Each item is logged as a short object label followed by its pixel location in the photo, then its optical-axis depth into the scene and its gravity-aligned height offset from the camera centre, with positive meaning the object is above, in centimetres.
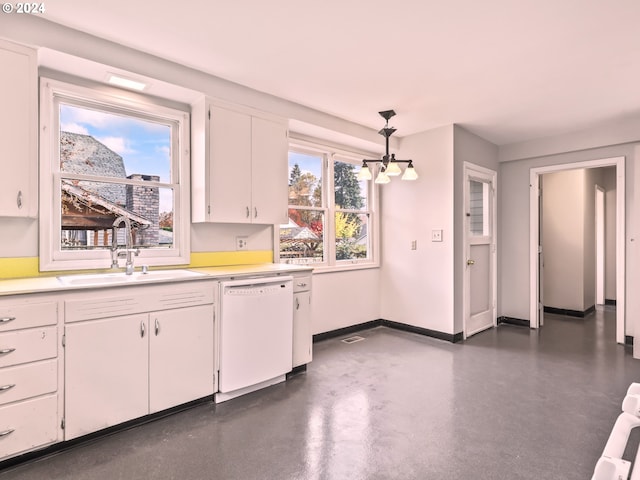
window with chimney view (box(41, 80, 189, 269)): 259 +48
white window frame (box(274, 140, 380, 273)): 423 +44
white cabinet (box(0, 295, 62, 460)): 189 -73
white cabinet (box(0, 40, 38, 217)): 213 +65
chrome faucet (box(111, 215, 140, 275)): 272 -7
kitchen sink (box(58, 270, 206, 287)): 233 -27
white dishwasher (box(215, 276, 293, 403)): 271 -75
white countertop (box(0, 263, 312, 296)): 198 -27
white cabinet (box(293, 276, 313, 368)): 321 -74
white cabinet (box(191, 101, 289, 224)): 301 +64
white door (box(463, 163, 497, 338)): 444 -15
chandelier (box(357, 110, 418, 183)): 357 +72
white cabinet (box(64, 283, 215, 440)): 211 -78
